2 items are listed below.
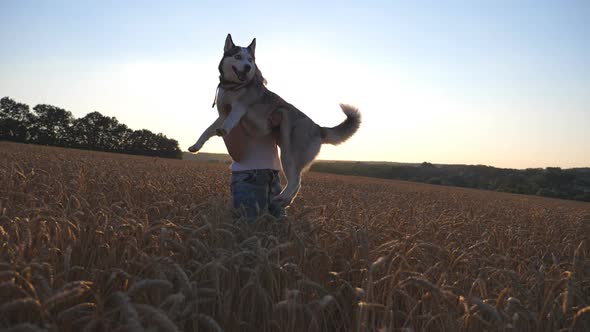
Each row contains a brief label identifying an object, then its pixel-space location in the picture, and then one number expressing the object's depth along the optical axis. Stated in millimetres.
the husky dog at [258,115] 4074
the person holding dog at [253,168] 4258
